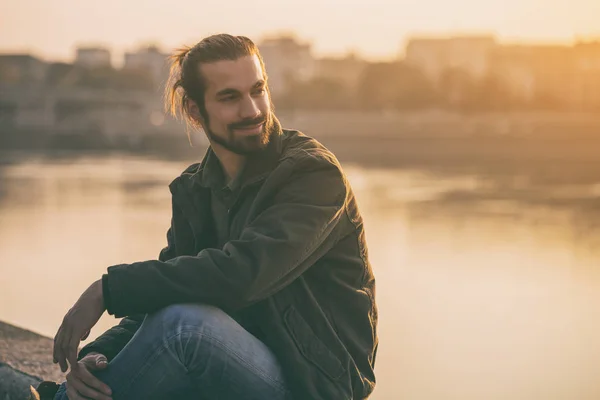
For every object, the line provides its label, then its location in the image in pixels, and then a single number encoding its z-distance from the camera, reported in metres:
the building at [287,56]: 80.44
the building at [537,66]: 73.25
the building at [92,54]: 85.75
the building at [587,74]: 62.22
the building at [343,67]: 81.12
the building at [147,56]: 85.46
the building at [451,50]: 84.31
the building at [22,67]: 65.25
